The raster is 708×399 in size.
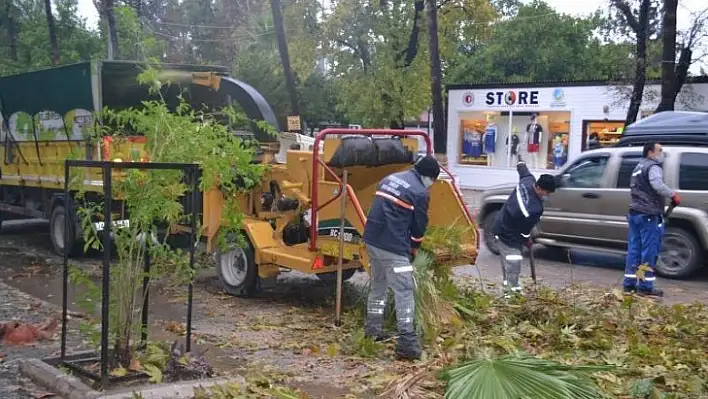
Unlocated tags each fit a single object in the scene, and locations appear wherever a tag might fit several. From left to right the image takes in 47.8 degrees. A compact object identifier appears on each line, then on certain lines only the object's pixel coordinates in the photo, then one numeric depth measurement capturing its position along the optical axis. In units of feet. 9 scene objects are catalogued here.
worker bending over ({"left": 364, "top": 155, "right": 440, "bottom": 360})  22.15
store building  81.46
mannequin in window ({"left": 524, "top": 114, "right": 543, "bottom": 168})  88.69
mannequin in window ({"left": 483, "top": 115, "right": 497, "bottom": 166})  92.58
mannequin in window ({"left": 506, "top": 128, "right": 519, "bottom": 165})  91.18
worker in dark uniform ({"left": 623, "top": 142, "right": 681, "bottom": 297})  31.86
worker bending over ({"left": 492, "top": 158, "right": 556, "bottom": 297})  28.68
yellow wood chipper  27.30
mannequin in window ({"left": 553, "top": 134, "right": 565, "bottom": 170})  87.20
